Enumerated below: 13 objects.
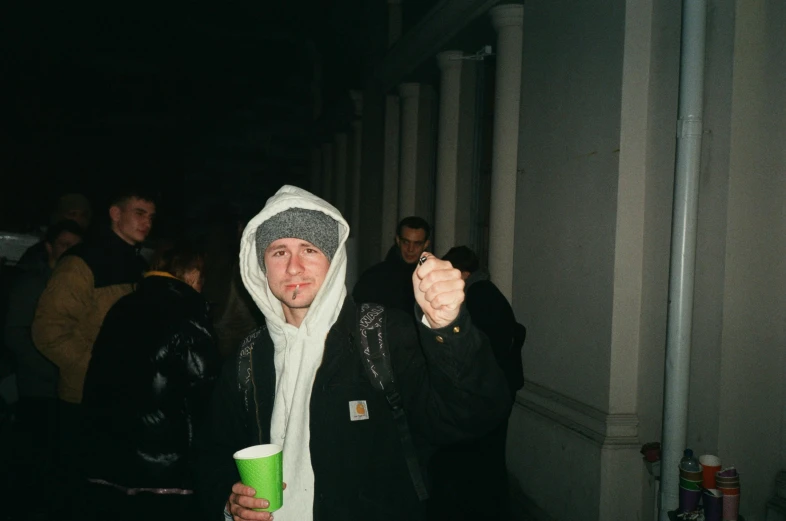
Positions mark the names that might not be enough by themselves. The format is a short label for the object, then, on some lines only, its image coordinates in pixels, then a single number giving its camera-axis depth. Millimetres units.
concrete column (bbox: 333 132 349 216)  13328
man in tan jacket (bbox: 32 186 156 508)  3578
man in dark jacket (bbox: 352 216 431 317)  5816
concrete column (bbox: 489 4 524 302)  5719
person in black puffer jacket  2781
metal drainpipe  3518
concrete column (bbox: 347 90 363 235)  11852
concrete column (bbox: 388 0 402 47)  9805
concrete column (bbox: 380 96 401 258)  9922
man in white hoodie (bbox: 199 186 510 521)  1616
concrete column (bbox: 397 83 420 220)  9078
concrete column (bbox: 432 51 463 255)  7492
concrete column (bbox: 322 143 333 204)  14664
